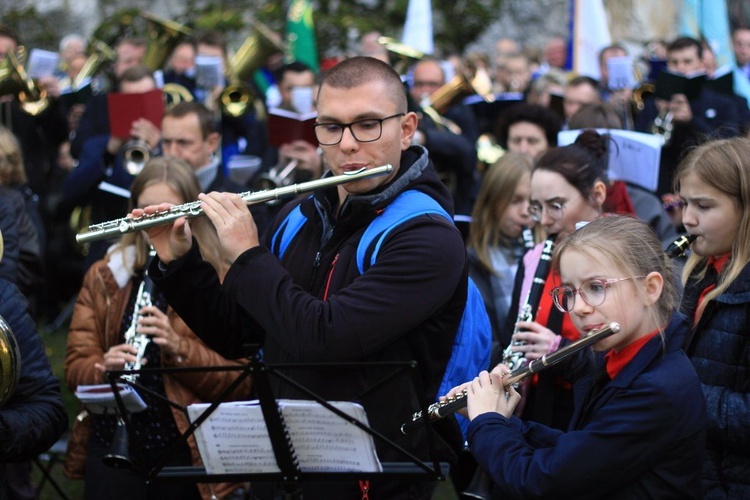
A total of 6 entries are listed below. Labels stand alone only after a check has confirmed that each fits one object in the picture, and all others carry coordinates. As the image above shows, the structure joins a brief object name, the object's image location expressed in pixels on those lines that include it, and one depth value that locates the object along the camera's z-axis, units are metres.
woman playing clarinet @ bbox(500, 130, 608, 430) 7.94
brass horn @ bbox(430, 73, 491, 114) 17.42
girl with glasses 5.36
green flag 22.73
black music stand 5.43
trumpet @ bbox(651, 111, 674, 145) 15.45
